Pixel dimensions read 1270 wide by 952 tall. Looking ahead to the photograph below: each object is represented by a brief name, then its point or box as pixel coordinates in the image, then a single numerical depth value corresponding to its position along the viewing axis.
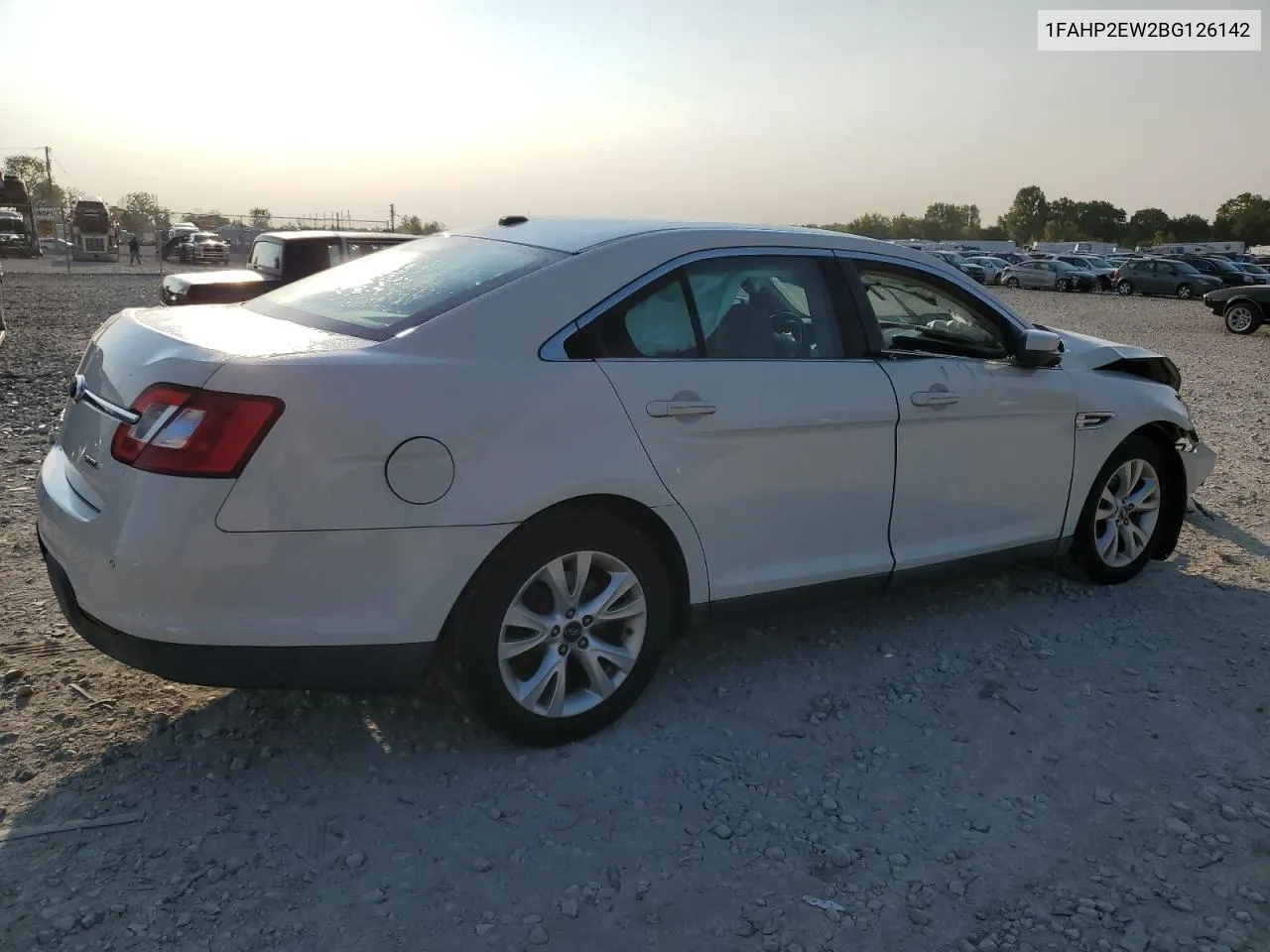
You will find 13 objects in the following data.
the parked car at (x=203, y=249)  40.69
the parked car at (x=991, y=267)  46.22
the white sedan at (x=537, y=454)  2.67
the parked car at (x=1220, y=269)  35.78
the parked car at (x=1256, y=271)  35.09
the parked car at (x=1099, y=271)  41.34
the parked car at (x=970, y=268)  45.25
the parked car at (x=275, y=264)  11.65
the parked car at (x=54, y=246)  45.00
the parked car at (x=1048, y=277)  41.44
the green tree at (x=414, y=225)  52.31
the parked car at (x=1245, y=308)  21.92
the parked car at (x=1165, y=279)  35.78
